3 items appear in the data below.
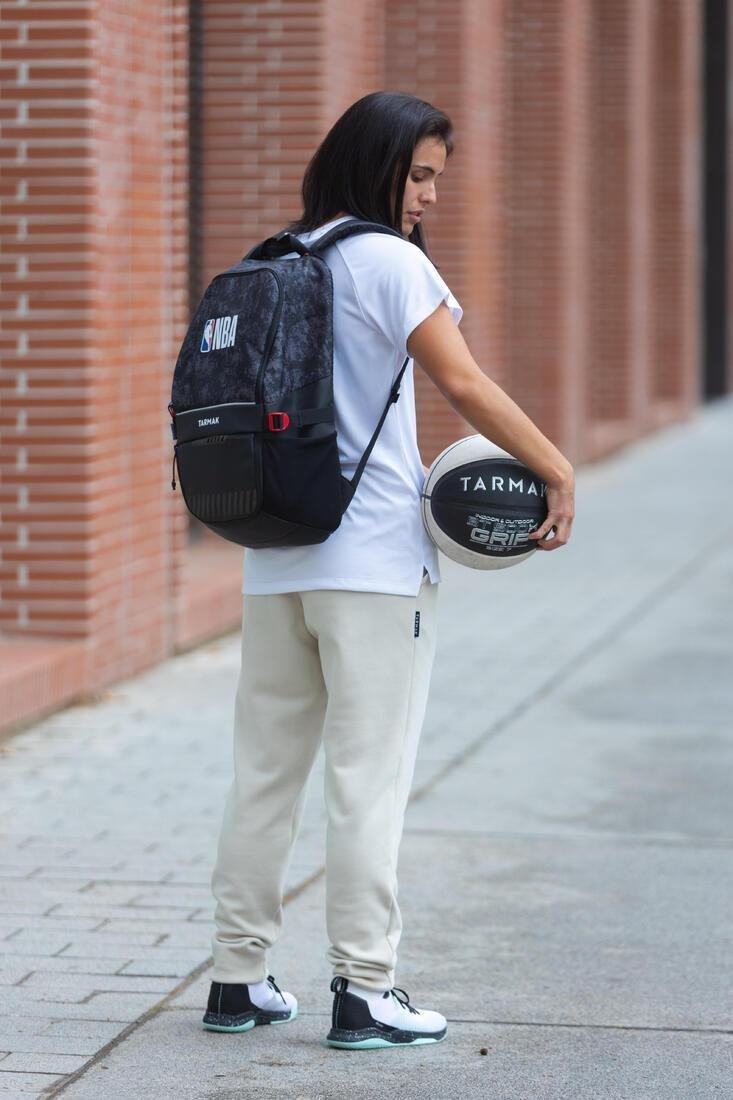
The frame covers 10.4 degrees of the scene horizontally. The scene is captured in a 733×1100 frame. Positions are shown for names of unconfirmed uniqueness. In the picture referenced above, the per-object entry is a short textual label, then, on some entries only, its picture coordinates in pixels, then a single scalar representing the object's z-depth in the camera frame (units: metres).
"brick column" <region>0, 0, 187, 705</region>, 14.82
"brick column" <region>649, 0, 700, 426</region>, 46.22
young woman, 7.71
